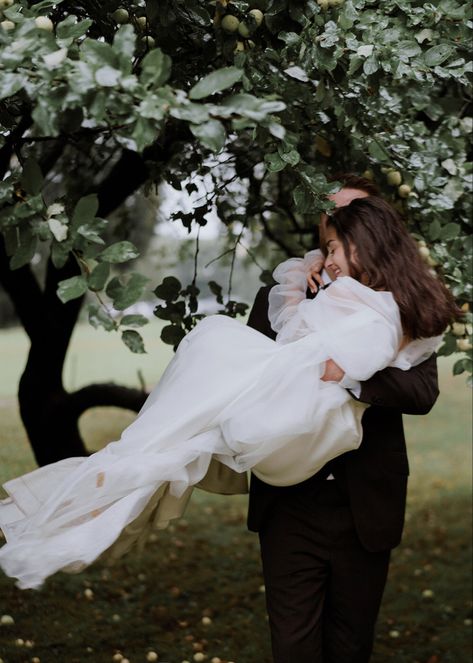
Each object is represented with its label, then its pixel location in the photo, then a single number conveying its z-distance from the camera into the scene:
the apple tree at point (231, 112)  2.02
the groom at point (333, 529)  2.84
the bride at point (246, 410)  2.52
